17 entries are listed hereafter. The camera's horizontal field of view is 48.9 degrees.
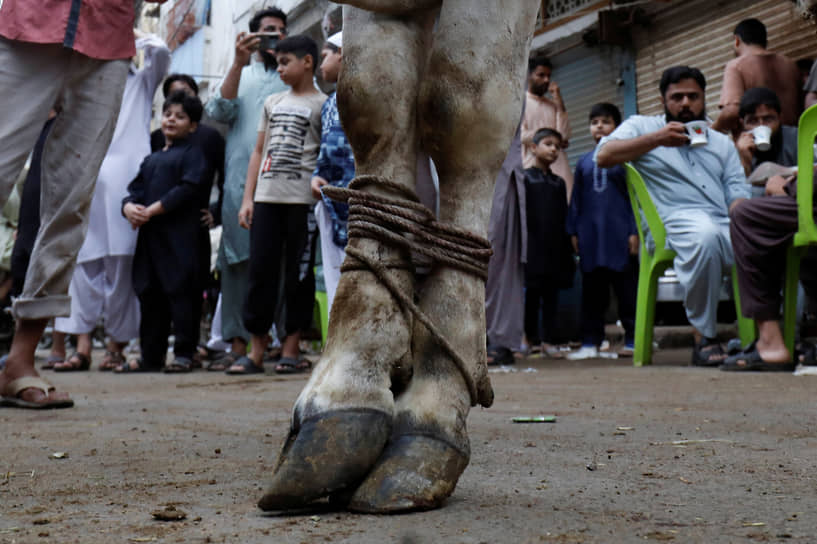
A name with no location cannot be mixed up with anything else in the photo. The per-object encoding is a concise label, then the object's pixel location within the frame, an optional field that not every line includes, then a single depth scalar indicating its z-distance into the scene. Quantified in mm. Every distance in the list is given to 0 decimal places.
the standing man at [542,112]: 6879
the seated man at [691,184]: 4383
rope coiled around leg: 1147
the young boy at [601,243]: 5766
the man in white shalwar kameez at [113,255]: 5312
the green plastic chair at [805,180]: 3643
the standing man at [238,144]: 5391
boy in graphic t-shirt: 4512
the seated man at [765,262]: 3783
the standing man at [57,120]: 2379
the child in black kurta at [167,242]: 5090
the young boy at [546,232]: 6039
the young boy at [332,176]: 3886
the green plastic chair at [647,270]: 4598
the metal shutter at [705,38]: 6891
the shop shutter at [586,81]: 8680
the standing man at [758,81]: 5008
